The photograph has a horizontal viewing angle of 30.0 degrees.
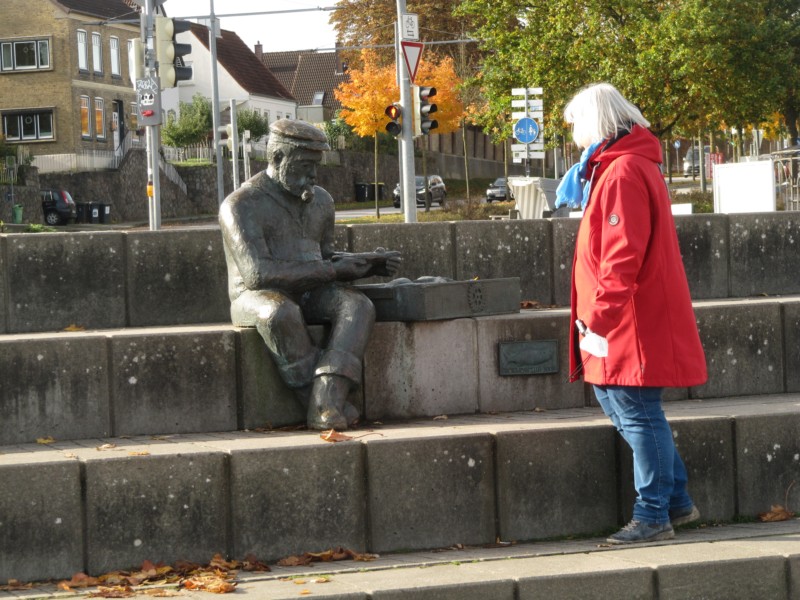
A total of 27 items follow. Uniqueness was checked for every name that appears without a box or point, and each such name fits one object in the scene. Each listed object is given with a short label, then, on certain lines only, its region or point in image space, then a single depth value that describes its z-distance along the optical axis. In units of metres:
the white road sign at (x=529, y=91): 33.84
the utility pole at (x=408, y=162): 28.22
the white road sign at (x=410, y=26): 28.36
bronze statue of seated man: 8.16
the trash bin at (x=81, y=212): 52.28
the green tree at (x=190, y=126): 67.44
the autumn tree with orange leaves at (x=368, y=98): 60.06
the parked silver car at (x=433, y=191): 58.38
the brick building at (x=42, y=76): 61.41
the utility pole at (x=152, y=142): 26.89
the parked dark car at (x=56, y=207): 50.44
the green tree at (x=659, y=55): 41.91
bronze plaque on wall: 9.02
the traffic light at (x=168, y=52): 23.05
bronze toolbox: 8.76
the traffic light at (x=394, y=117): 27.38
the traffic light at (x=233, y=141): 43.16
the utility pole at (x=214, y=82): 52.28
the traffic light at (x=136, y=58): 26.62
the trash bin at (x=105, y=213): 53.03
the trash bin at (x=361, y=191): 71.06
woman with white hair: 7.13
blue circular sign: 33.53
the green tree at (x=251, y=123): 69.62
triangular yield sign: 25.73
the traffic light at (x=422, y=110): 27.53
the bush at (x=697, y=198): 38.57
